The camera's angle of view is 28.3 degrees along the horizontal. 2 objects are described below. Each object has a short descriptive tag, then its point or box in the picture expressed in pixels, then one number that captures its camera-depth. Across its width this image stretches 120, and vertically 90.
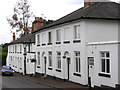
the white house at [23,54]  38.46
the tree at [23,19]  50.94
